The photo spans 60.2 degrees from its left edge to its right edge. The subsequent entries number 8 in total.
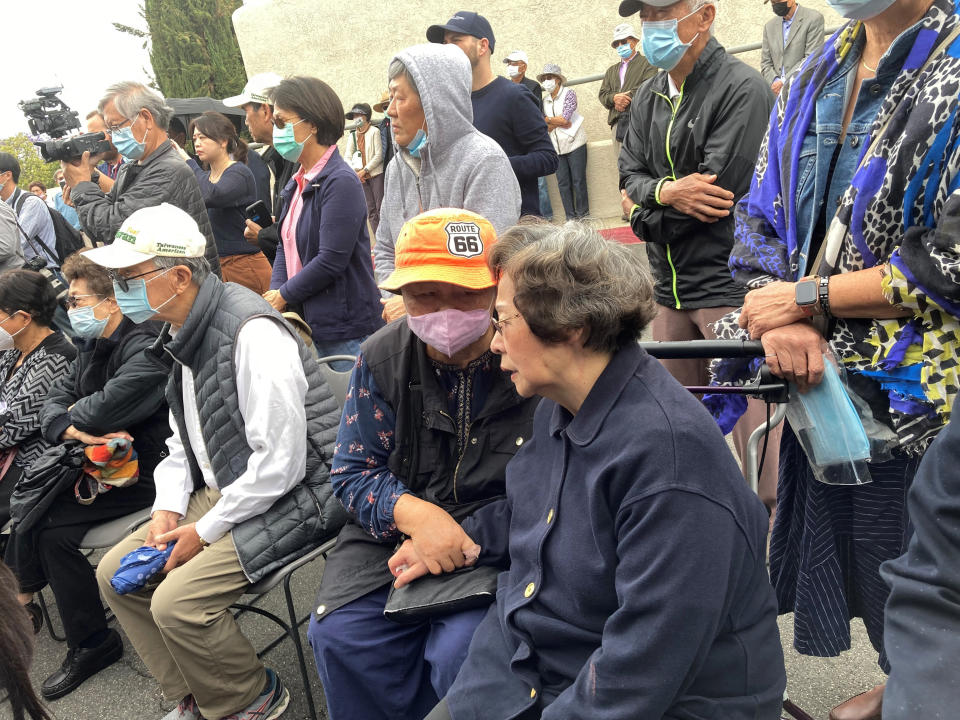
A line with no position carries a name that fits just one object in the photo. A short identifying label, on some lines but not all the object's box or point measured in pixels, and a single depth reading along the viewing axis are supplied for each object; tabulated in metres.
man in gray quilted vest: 2.79
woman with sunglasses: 3.93
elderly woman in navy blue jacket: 1.50
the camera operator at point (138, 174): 4.73
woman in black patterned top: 3.90
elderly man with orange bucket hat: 2.28
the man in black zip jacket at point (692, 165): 3.02
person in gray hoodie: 3.40
